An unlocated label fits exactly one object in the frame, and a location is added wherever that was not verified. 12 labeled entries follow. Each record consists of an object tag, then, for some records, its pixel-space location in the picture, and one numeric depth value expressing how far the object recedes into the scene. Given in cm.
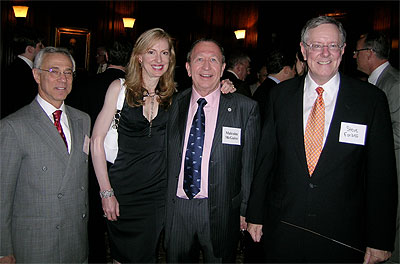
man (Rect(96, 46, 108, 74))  650
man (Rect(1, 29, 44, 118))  338
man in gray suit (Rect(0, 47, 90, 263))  184
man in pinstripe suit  227
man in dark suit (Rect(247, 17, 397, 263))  189
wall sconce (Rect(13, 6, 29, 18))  693
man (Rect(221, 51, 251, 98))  521
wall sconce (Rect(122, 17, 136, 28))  823
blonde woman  241
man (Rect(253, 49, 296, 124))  405
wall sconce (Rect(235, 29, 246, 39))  876
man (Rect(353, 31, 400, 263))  344
